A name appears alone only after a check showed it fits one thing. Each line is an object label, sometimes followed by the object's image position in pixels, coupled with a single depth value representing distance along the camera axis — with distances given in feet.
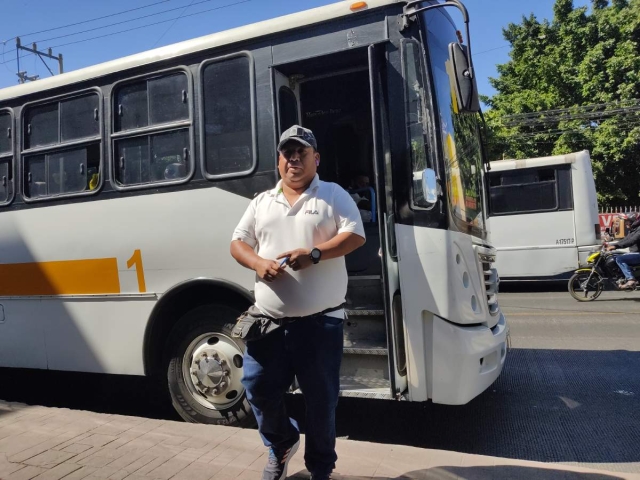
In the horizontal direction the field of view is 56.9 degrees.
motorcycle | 39.11
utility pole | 90.79
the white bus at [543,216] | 43.14
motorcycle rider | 38.68
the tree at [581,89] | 81.76
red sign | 74.99
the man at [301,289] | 9.65
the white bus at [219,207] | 13.32
